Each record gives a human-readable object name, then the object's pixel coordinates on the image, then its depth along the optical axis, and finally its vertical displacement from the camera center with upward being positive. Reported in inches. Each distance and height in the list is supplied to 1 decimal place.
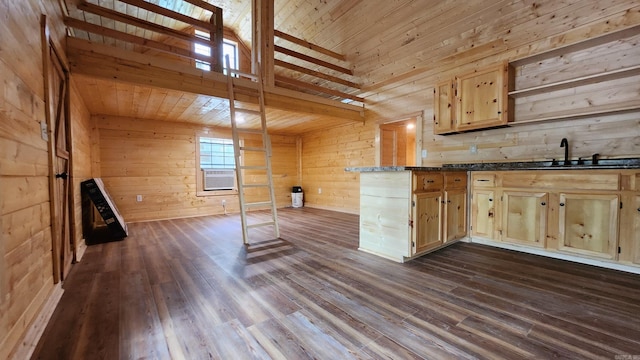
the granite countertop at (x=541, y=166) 86.6 +2.8
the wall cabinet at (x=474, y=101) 118.6 +36.1
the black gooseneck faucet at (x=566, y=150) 107.4 +9.7
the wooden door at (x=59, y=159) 72.4 +5.8
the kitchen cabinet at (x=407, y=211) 96.3 -15.3
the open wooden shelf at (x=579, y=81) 92.6 +36.4
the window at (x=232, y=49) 226.7 +111.8
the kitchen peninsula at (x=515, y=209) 88.2 -14.2
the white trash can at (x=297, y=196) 265.6 -22.6
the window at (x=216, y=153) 223.1 +19.0
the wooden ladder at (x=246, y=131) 125.1 +22.7
